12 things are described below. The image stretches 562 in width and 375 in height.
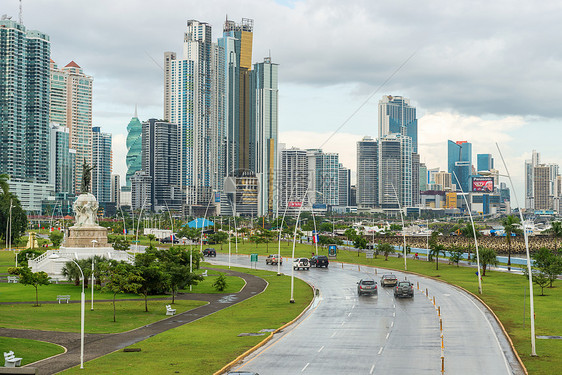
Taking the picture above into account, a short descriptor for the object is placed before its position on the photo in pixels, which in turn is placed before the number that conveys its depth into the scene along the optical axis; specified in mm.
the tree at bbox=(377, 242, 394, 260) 113188
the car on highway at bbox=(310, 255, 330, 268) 101062
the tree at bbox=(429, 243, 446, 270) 98500
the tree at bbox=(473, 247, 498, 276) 87625
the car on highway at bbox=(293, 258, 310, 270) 97438
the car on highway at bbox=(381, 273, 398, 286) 73875
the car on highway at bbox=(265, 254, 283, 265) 105919
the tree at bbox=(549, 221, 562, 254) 121312
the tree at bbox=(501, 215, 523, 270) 112169
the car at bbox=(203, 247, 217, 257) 124438
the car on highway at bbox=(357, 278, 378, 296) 65438
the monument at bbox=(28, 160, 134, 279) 78500
